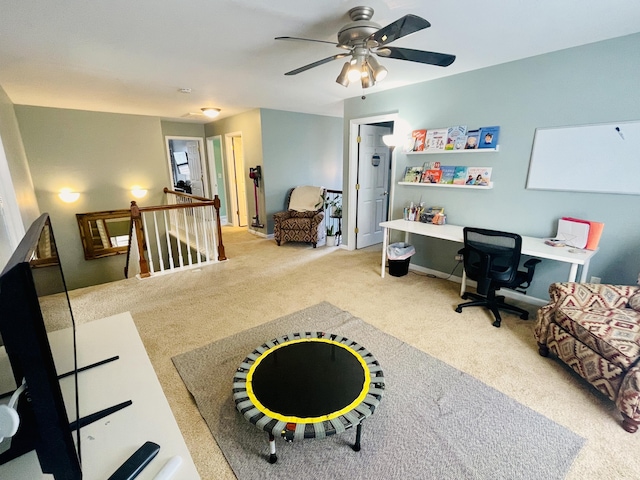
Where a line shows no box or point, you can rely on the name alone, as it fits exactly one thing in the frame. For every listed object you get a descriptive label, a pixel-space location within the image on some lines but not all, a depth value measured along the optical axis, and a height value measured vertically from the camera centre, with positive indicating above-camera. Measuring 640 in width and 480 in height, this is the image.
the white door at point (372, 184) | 4.72 -0.28
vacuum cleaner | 5.55 -0.20
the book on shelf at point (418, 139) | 3.65 +0.35
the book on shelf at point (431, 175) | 3.60 -0.10
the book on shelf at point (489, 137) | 3.06 +0.32
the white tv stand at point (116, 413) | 0.79 -0.80
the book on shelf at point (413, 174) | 3.78 -0.08
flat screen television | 0.57 -0.41
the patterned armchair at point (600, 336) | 1.61 -1.04
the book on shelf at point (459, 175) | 3.38 -0.09
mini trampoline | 1.31 -1.10
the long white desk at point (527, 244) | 2.31 -0.69
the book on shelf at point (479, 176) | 3.20 -0.09
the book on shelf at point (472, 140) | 3.20 +0.30
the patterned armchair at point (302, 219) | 5.09 -0.87
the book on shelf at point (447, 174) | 3.49 -0.07
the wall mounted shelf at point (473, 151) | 3.08 +0.18
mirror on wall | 5.13 -1.13
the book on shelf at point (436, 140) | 3.47 +0.33
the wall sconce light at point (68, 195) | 4.87 -0.43
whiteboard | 2.38 +0.07
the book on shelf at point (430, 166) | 3.63 +0.02
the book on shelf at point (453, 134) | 3.31 +0.38
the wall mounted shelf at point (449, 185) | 3.20 -0.21
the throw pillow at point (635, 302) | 2.00 -0.91
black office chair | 2.52 -0.87
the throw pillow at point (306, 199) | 5.45 -0.57
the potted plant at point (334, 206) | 5.38 -0.71
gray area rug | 1.42 -1.42
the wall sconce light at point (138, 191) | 5.54 -0.43
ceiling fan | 1.85 +0.75
